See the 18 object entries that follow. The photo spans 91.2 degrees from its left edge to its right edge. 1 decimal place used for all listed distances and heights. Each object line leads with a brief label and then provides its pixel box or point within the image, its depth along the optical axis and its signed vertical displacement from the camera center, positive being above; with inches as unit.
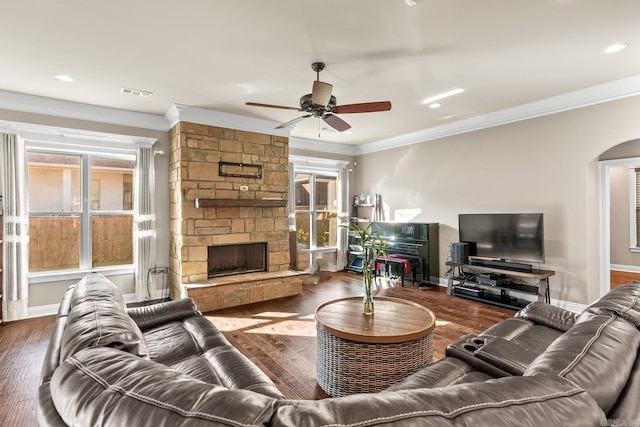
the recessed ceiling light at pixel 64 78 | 132.2 +60.3
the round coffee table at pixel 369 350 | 83.0 -37.1
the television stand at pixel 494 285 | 161.5 -40.0
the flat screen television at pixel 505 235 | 165.2 -12.2
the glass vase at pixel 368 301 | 99.8 -27.7
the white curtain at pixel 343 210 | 275.7 +4.4
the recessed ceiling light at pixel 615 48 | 109.9 +58.6
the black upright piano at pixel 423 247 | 218.2 -23.3
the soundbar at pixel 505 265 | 165.8 -28.7
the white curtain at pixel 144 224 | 181.8 -4.1
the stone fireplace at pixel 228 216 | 175.2 +0.2
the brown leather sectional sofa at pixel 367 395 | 27.3 -18.4
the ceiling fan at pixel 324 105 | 105.0 +40.6
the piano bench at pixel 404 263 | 216.8 -33.9
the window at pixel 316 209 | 263.3 +5.3
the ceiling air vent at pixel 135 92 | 147.1 +60.0
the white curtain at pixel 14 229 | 149.8 -5.3
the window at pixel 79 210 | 165.9 +4.3
